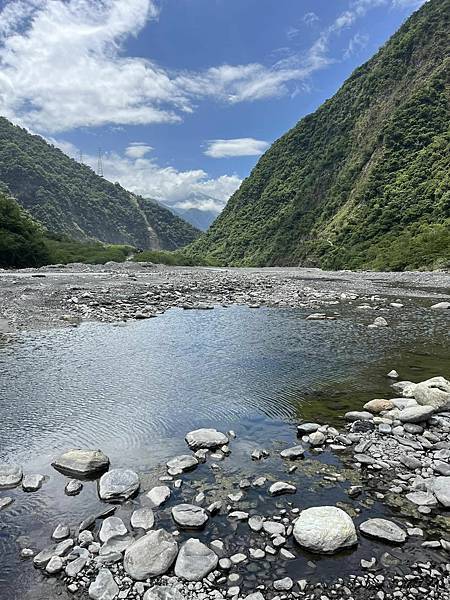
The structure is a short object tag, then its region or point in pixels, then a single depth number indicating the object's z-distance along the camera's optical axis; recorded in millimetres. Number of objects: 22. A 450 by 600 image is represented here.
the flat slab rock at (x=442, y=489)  5641
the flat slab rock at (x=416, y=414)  8078
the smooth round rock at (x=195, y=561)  4430
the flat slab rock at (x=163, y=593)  4141
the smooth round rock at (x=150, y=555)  4449
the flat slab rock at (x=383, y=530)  4945
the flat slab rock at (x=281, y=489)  5922
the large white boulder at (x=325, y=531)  4805
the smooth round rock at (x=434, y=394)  8672
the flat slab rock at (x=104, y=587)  4156
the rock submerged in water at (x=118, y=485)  5805
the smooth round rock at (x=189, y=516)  5230
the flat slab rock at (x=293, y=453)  7004
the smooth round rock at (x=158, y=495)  5711
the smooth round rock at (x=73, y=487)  5949
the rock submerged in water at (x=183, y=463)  6590
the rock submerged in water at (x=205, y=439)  7336
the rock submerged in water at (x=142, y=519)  5207
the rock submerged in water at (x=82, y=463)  6487
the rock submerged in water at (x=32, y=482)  6027
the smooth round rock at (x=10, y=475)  6141
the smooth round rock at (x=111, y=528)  4941
